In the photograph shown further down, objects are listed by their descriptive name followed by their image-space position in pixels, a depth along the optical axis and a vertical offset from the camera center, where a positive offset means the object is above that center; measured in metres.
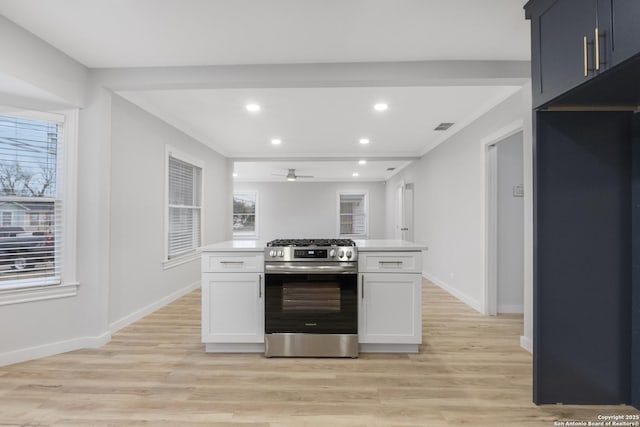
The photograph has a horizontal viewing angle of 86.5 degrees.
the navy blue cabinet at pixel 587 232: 2.02 -0.08
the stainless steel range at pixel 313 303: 2.85 -0.72
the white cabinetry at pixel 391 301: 2.89 -0.71
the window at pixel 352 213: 11.19 +0.16
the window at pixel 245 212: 11.16 +0.19
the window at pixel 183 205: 4.73 +0.18
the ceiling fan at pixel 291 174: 8.46 +1.09
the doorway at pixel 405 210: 7.52 +0.18
